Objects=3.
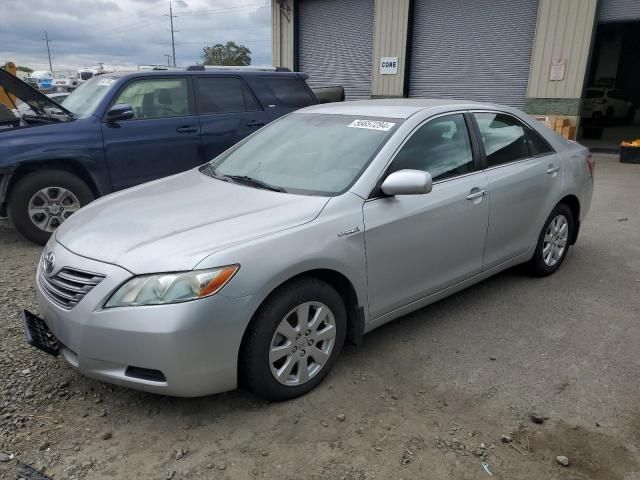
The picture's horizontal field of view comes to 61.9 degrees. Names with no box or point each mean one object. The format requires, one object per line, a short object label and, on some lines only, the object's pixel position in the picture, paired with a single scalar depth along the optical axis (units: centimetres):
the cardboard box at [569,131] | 1246
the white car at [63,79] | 3688
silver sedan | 250
